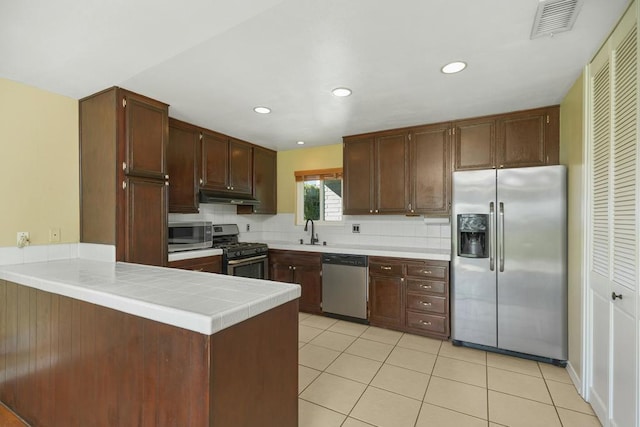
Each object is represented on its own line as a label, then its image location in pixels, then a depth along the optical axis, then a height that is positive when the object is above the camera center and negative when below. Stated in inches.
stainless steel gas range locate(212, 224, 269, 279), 140.9 -20.2
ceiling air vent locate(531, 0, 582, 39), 57.1 +40.2
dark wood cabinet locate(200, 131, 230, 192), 141.4 +25.5
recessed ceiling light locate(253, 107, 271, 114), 115.5 +40.7
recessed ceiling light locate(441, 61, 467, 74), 80.8 +40.6
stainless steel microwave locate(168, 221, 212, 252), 123.9 -9.6
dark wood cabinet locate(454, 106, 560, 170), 113.9 +29.5
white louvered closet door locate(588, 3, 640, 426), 59.4 -3.5
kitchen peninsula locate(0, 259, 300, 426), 43.2 -23.4
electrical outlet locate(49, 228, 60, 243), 97.3 -7.0
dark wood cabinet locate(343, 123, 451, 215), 133.2 +19.9
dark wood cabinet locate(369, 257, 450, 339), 124.6 -36.0
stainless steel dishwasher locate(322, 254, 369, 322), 141.2 -35.2
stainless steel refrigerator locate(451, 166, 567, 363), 102.2 -17.3
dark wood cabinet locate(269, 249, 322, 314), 153.2 -31.2
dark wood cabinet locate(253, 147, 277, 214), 173.2 +20.4
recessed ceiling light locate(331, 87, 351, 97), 97.7 +40.7
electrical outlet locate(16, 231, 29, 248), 89.4 -7.5
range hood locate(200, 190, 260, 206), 137.0 +7.6
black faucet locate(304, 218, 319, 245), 171.3 -13.4
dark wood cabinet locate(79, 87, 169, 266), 95.3 +13.3
